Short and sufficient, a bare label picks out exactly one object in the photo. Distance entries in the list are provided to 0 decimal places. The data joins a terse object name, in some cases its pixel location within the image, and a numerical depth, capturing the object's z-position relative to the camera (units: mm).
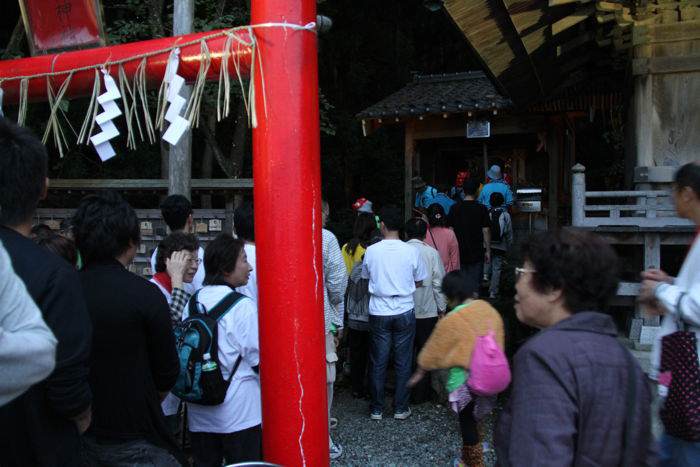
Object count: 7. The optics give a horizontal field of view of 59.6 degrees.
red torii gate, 2748
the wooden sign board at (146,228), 6238
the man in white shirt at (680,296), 2322
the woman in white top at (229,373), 2988
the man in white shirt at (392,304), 5371
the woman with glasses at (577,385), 1637
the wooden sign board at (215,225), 6047
